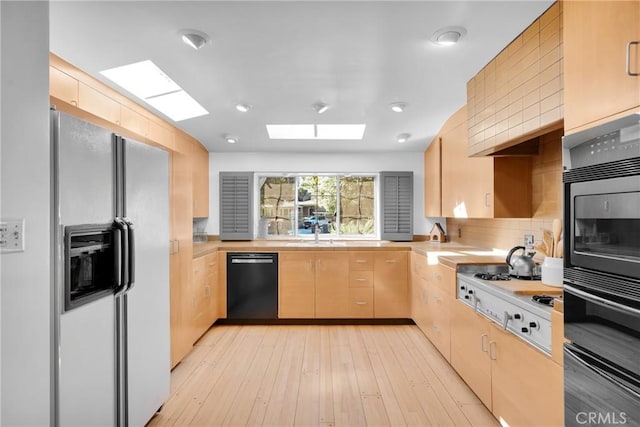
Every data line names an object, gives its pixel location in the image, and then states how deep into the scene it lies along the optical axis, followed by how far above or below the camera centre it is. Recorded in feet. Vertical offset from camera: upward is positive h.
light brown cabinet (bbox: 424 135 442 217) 14.73 +1.39
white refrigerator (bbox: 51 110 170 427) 5.06 -0.98
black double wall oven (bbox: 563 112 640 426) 3.92 -0.68
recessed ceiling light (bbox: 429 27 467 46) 7.45 +3.50
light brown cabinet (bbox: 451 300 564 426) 5.65 -2.81
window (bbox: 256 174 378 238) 17.42 +0.46
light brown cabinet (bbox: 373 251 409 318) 14.60 -2.64
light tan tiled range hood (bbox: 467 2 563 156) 6.49 +2.42
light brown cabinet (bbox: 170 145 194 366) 9.74 -1.06
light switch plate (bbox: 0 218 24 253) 3.94 -0.21
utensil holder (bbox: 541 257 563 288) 7.12 -1.07
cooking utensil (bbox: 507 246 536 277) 8.29 -1.13
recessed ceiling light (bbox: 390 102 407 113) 11.71 +3.29
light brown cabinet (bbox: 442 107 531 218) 10.17 +0.85
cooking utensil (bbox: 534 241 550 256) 7.69 -0.70
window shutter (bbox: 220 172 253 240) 16.60 +0.40
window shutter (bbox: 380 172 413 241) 16.44 +0.34
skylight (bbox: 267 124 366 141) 15.56 +3.35
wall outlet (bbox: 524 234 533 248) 10.15 -0.72
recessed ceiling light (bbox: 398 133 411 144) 14.64 +2.94
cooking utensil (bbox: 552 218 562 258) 7.41 -0.36
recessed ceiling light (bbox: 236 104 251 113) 11.73 +3.27
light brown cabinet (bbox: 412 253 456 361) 10.36 -2.61
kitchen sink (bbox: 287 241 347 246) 15.40 -1.19
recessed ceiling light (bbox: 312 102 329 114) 11.61 +3.25
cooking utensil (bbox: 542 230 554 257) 7.55 -0.62
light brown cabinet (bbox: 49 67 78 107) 7.55 +2.60
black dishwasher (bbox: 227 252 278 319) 14.69 -2.71
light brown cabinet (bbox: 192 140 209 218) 15.06 +1.36
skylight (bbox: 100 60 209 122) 9.33 +3.42
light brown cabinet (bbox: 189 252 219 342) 11.87 -2.65
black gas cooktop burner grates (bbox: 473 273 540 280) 8.33 -1.38
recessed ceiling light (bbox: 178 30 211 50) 7.49 +3.47
